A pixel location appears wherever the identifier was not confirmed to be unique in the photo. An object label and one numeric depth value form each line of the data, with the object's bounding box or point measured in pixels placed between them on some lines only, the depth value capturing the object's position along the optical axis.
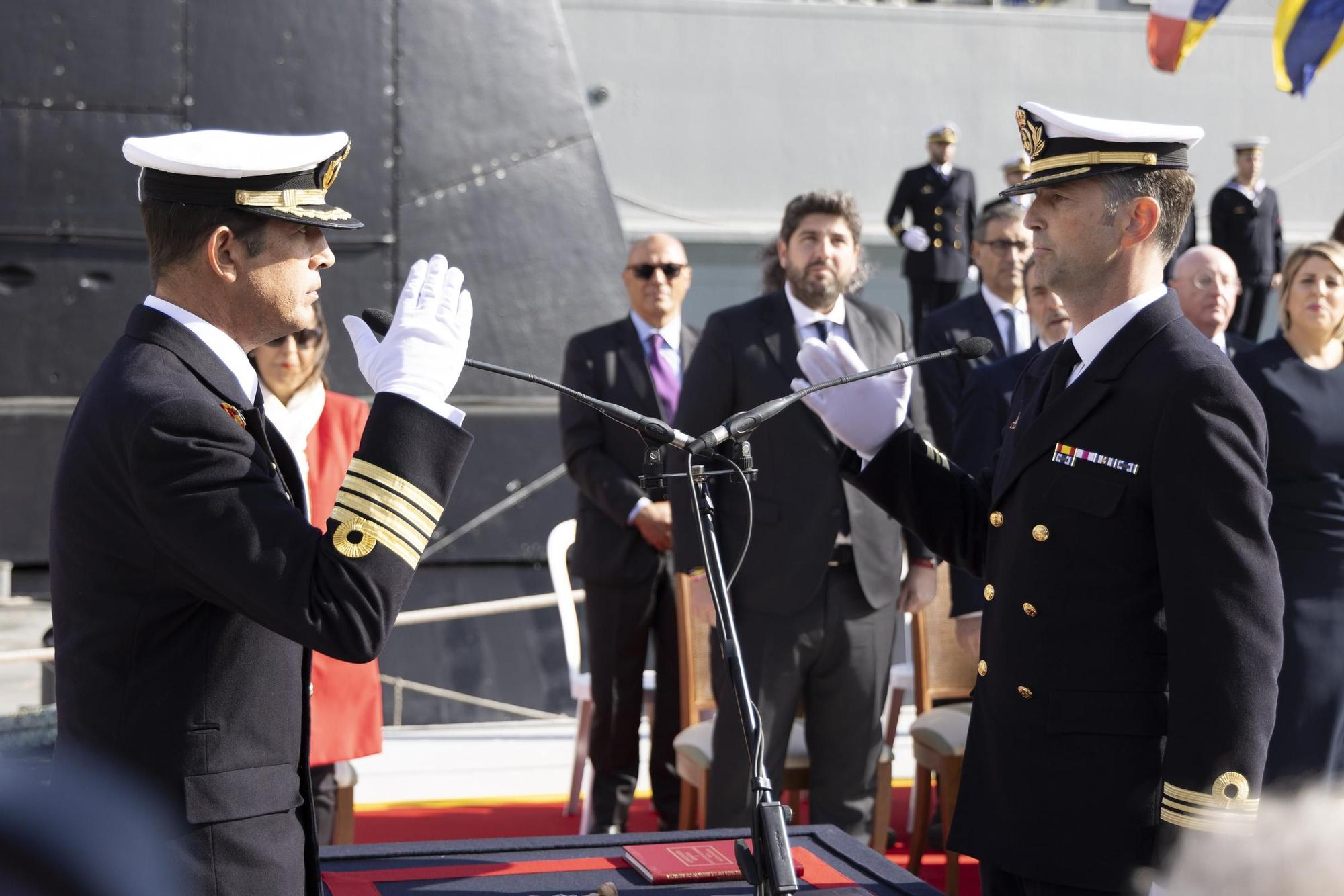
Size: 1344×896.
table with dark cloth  2.09
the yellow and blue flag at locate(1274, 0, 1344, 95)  10.61
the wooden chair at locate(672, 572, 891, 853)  4.21
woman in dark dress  3.86
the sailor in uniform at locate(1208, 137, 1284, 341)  11.96
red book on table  2.15
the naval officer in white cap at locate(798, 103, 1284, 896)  1.91
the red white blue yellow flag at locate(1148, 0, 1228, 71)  10.30
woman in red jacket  3.67
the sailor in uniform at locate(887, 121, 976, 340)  11.34
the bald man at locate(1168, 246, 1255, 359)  4.56
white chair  5.09
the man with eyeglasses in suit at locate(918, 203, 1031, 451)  5.48
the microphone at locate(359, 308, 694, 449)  1.87
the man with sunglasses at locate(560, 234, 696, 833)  4.88
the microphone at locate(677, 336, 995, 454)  1.89
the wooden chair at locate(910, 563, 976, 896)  4.28
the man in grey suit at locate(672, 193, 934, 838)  3.96
